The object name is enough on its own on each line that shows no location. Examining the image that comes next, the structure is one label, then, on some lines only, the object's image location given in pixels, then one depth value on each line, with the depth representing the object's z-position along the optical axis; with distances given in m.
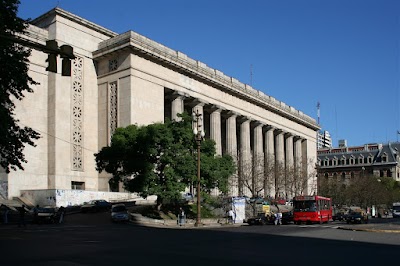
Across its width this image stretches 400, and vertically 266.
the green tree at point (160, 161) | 42.72
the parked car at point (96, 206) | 50.50
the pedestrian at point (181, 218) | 40.94
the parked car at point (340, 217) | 61.79
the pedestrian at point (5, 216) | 40.58
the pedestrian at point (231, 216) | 47.52
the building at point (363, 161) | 142.75
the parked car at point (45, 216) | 41.25
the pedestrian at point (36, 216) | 41.44
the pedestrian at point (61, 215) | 42.85
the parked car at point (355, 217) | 49.94
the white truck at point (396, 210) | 81.00
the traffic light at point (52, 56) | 12.15
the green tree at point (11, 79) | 24.36
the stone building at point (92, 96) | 60.59
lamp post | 39.47
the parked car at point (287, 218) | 51.05
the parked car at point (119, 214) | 42.41
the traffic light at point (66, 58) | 12.33
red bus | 47.19
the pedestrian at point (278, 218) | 48.06
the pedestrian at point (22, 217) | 36.42
